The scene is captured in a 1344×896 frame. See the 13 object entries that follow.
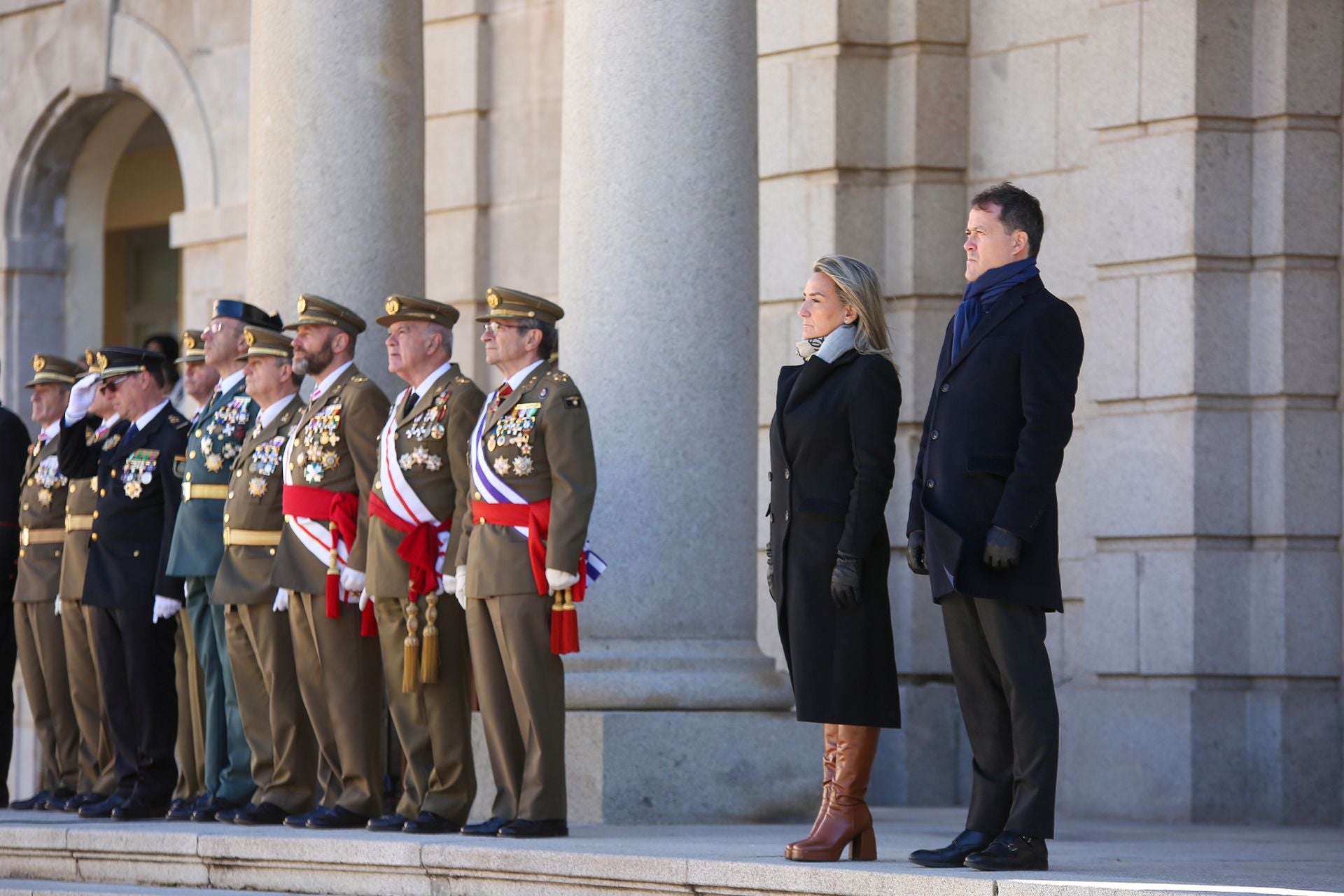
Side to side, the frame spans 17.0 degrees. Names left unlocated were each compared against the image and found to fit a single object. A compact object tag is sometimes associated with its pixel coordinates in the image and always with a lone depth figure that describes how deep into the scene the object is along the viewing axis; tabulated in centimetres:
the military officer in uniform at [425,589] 1651
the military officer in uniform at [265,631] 1754
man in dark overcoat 1233
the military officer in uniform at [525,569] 1571
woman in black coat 1344
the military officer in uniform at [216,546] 1810
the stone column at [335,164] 2038
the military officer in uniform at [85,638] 1951
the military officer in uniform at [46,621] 2044
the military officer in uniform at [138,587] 1881
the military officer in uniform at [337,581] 1704
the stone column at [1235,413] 1935
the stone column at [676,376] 1755
